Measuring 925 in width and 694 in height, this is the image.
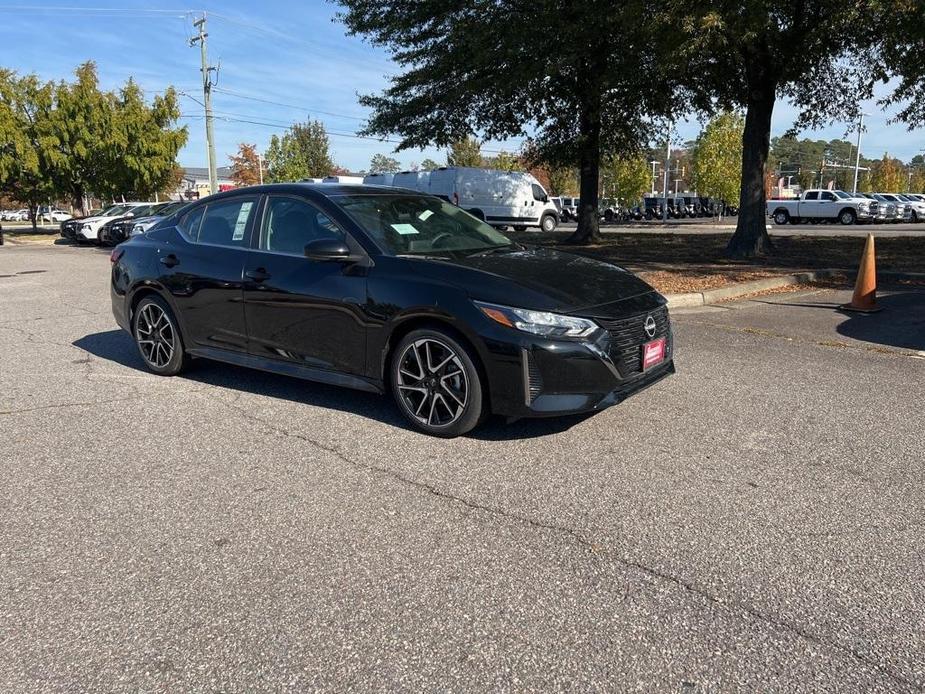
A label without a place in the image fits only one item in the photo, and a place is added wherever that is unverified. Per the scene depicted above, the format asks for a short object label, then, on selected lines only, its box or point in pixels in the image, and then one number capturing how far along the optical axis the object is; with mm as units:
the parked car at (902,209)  37750
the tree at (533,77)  15539
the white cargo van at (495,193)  29016
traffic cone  8994
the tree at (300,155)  69188
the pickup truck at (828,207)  35875
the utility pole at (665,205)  44797
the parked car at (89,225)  25922
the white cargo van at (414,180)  29750
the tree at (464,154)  69562
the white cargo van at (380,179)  31259
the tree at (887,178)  76938
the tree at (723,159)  53312
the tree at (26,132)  31016
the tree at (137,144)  32469
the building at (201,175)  107881
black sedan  4121
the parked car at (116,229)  25094
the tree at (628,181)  59606
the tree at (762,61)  11820
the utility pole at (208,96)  32250
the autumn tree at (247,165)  77812
